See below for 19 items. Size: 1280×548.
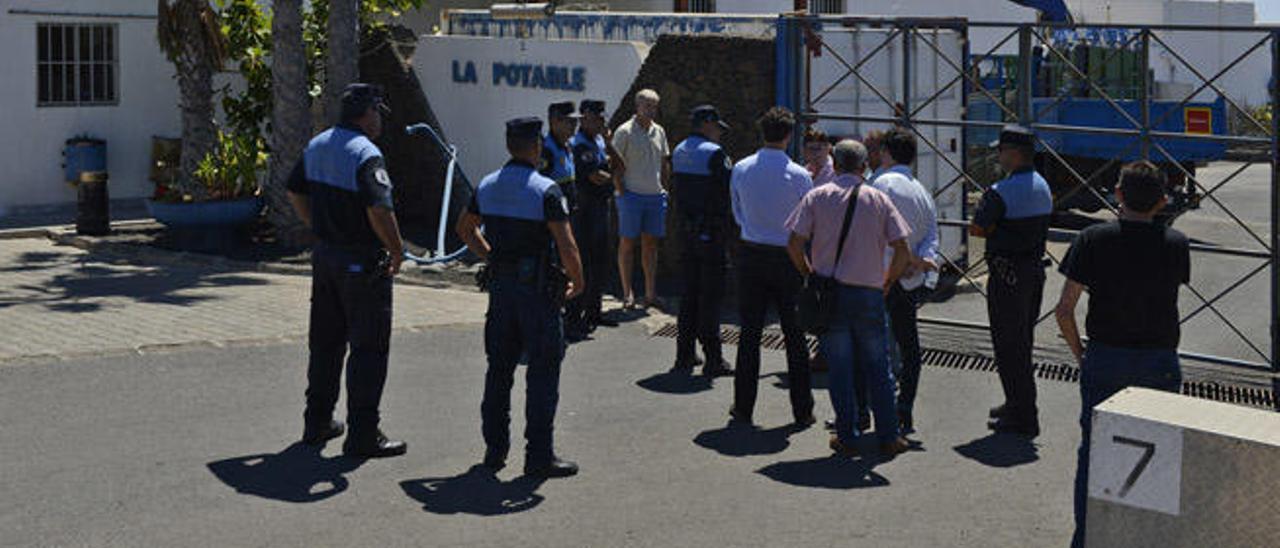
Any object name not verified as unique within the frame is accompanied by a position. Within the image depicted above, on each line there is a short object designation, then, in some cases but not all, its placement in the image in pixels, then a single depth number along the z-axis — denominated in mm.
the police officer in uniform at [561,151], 11875
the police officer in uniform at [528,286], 8773
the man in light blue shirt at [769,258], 10039
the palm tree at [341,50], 17375
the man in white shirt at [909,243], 9742
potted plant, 17391
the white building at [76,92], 20062
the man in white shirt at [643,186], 13438
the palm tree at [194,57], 18016
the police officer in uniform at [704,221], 11406
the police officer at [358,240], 8992
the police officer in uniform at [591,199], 12945
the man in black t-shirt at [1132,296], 7496
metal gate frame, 11453
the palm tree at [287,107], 17328
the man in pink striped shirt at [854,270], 9219
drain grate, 11297
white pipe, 16469
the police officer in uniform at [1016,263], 9750
